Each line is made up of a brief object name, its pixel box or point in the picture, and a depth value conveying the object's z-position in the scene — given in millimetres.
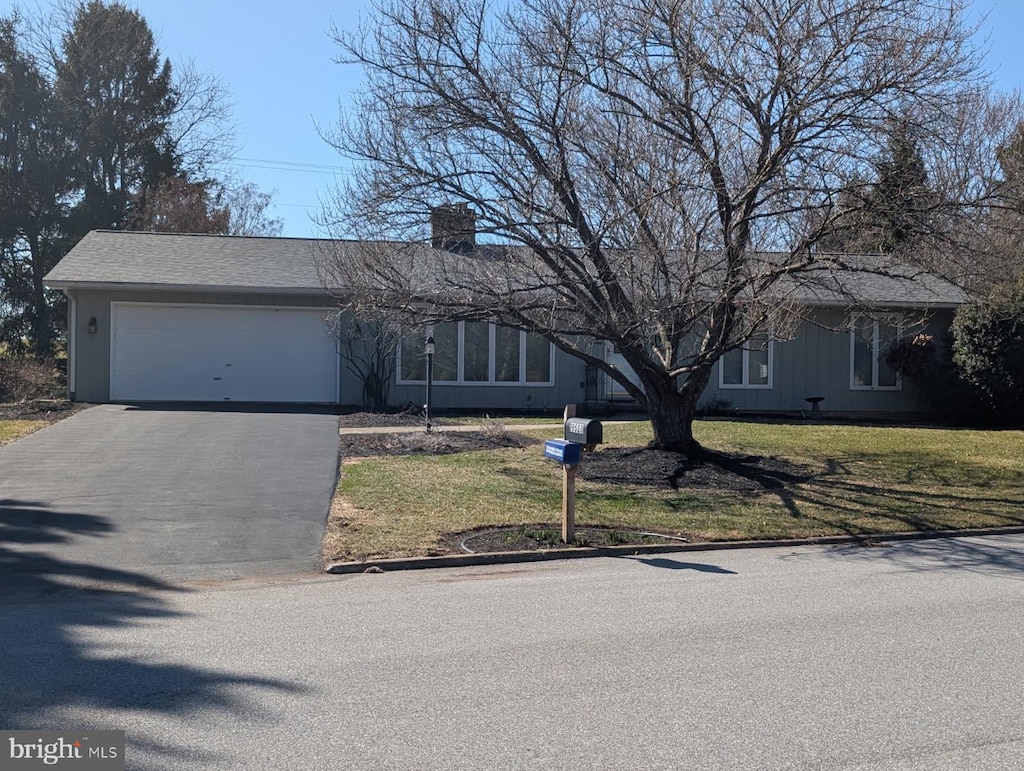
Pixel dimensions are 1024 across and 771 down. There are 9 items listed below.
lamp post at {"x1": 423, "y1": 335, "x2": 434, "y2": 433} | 18078
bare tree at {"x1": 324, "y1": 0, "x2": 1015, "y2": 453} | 12297
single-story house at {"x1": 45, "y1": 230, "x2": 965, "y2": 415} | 21672
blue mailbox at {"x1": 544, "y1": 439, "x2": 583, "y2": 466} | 10289
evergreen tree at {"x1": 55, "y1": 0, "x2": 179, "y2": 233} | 36000
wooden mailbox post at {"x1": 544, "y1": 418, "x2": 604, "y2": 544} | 10297
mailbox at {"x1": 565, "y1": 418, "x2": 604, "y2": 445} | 10477
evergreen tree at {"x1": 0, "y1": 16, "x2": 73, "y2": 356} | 33781
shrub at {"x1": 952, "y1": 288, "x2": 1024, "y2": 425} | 21234
